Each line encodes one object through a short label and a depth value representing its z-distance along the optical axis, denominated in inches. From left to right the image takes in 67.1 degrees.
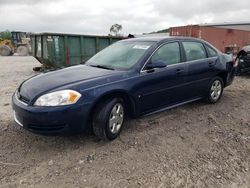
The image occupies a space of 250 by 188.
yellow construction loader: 718.7
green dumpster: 291.4
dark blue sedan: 93.7
